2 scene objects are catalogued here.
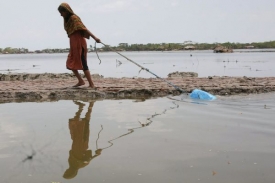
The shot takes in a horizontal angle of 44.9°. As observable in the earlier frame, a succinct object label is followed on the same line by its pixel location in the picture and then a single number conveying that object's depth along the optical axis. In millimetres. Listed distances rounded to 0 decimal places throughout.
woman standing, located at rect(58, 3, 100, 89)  6523
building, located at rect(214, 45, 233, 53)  72500
